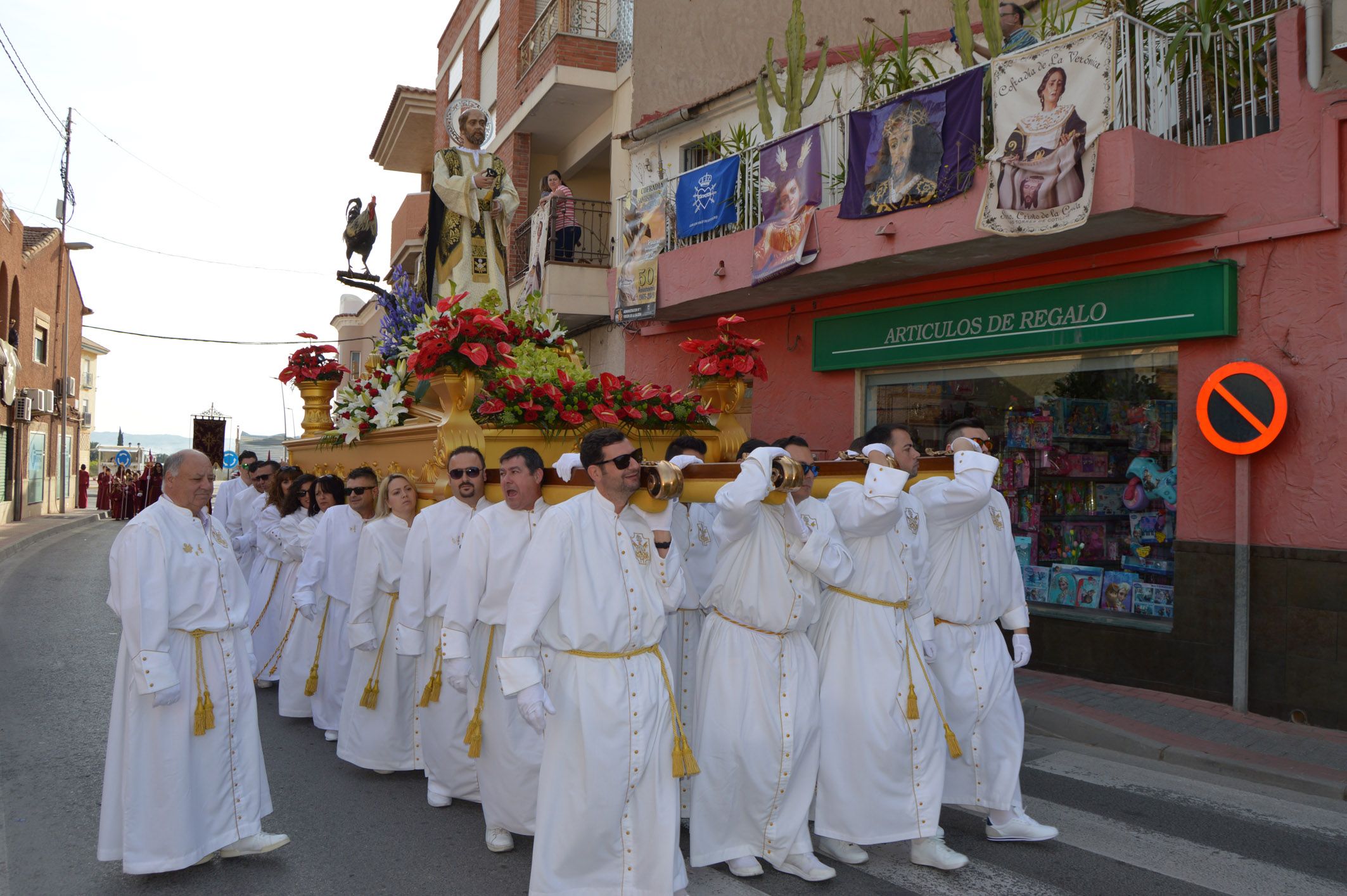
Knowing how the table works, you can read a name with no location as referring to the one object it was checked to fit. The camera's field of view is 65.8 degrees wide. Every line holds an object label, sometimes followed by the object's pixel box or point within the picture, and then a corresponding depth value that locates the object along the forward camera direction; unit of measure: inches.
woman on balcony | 606.9
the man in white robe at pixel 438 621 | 217.9
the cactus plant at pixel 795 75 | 461.7
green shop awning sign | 327.9
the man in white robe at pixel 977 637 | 193.3
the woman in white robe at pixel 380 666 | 239.1
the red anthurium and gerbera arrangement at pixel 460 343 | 266.7
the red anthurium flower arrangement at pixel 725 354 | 304.2
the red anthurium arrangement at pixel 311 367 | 406.3
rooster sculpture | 520.1
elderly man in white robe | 169.9
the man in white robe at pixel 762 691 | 175.0
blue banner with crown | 487.2
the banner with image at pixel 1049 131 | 325.7
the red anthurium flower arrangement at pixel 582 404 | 276.4
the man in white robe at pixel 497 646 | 190.7
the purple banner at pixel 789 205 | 424.8
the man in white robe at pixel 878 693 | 180.7
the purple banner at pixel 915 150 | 370.9
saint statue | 376.8
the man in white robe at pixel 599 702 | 152.9
